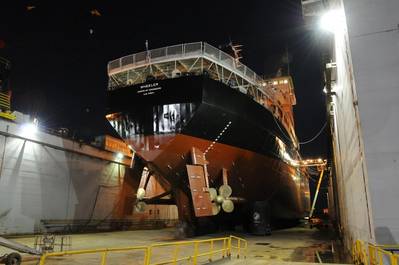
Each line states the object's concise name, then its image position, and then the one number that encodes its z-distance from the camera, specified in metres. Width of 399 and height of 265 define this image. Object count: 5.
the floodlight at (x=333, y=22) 8.48
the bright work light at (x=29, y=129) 17.65
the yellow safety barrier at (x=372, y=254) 4.98
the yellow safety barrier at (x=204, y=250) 4.92
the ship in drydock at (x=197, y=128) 14.70
